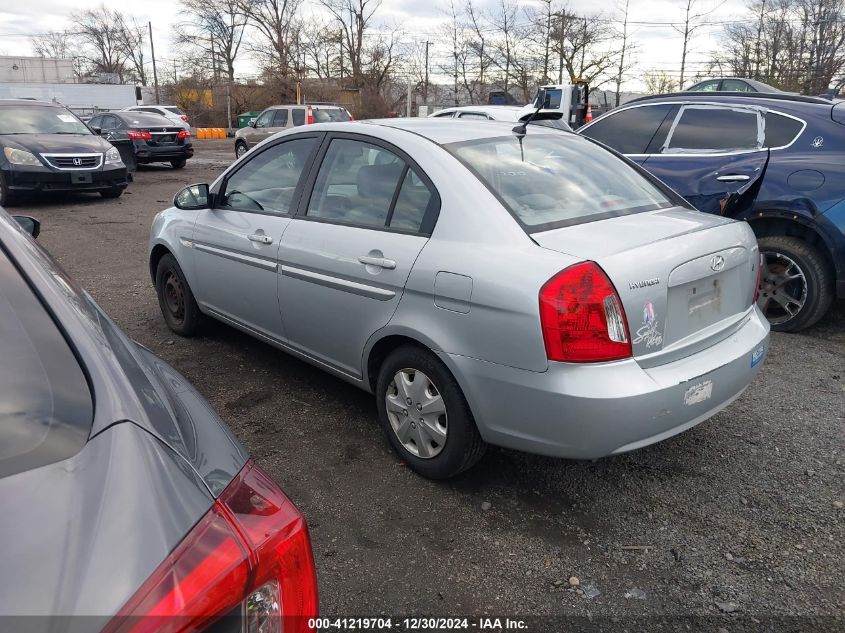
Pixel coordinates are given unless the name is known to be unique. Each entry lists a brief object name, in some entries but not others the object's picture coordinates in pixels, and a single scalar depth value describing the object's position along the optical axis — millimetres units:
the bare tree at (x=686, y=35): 39859
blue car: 4820
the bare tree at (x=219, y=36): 50250
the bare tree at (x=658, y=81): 42562
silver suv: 20062
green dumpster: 33062
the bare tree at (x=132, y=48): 64750
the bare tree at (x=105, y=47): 64500
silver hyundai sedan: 2520
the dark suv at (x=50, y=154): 10734
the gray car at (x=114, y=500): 947
